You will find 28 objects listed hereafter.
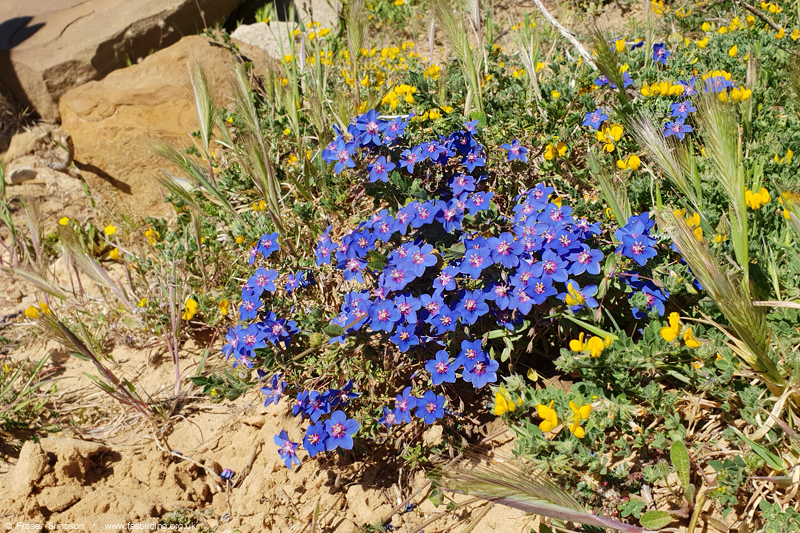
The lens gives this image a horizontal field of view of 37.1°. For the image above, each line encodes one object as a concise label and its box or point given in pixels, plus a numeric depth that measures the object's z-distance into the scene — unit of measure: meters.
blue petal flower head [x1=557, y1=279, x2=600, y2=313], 0.72
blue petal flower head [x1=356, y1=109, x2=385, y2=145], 0.81
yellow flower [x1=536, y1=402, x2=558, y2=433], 0.69
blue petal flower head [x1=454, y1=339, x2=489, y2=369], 0.76
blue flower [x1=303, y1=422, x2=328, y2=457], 0.76
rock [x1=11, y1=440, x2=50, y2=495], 0.81
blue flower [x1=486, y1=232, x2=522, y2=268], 0.74
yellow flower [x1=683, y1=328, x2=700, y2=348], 0.70
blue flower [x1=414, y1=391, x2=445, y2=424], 0.76
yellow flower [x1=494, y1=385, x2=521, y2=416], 0.72
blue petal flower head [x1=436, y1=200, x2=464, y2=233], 0.77
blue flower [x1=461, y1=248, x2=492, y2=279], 0.74
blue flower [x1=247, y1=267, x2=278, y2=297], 0.81
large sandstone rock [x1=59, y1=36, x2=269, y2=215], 1.22
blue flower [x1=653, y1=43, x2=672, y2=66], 0.95
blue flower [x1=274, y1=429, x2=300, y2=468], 0.78
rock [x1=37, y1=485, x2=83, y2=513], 0.81
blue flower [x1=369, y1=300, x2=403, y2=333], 0.75
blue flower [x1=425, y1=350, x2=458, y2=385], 0.76
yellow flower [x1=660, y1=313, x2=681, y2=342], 0.70
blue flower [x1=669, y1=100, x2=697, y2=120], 0.86
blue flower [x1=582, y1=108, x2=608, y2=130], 0.88
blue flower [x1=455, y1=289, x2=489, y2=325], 0.75
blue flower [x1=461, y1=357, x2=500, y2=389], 0.75
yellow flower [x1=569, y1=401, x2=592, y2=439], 0.70
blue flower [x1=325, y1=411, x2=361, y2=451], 0.76
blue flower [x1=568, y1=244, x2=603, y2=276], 0.73
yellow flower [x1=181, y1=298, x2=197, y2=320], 0.94
